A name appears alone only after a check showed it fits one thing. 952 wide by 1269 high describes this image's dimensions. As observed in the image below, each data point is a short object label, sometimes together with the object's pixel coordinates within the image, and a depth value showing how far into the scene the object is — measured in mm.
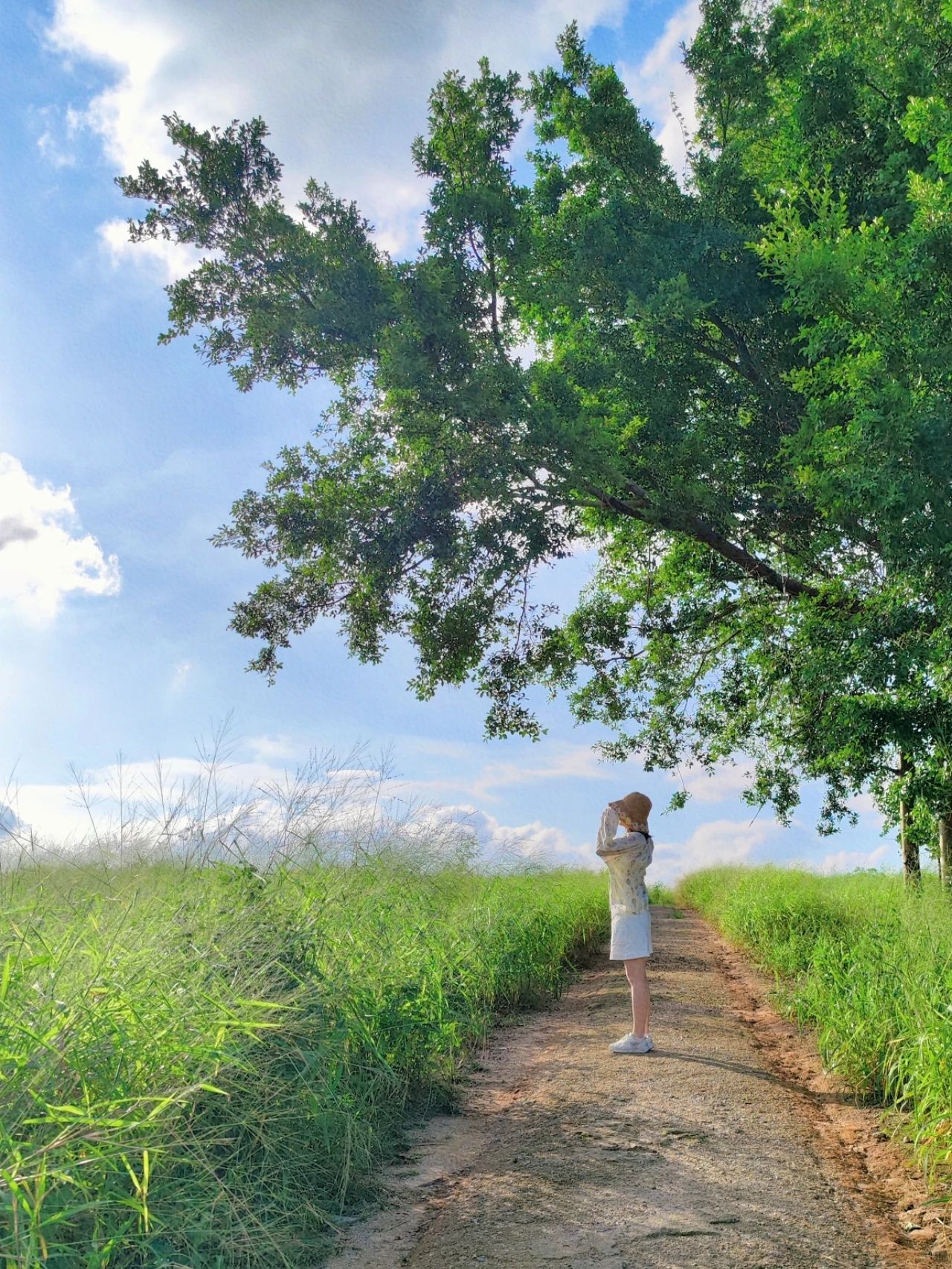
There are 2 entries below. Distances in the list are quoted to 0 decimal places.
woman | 6848
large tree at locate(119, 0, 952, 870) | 9273
